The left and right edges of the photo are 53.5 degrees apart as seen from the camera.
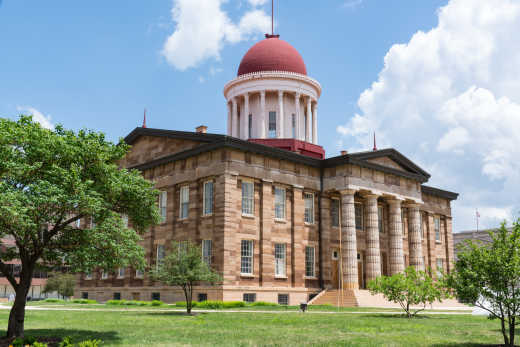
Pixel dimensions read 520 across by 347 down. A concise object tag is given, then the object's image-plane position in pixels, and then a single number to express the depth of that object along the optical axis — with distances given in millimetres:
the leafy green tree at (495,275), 13211
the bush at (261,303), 33738
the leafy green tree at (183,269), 27406
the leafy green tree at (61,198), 14578
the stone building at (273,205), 35781
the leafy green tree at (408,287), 25344
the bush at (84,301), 40800
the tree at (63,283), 66125
